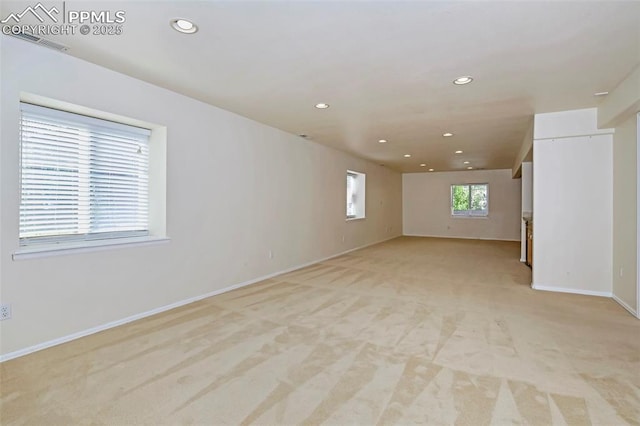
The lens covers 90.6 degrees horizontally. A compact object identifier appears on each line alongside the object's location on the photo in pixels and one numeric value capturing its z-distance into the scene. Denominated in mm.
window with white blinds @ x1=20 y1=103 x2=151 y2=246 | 2701
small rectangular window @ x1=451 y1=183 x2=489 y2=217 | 11422
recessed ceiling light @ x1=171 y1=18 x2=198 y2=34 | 2184
